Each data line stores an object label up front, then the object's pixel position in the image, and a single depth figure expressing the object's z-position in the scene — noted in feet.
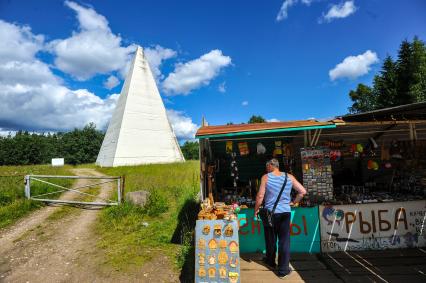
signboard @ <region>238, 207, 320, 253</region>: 17.72
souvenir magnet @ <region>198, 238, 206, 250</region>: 13.54
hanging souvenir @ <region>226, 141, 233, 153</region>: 21.06
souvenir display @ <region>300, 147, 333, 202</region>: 20.12
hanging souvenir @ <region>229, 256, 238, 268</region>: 13.25
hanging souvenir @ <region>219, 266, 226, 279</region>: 13.25
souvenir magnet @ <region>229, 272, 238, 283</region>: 13.15
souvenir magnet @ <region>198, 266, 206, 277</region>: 13.35
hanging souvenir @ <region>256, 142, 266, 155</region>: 23.21
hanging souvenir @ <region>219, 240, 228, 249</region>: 13.46
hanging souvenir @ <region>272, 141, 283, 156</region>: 22.69
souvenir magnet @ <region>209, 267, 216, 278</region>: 13.30
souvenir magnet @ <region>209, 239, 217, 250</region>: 13.50
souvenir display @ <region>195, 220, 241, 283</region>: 13.26
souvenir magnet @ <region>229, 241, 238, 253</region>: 13.37
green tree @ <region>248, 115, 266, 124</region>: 171.71
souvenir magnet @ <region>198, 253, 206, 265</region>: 13.44
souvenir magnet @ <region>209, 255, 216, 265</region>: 13.39
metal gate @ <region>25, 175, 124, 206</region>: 30.44
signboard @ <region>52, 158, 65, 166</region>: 106.58
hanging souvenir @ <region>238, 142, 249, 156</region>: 21.53
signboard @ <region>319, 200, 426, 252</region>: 17.78
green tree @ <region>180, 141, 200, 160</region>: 273.54
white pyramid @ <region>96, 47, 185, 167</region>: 77.82
